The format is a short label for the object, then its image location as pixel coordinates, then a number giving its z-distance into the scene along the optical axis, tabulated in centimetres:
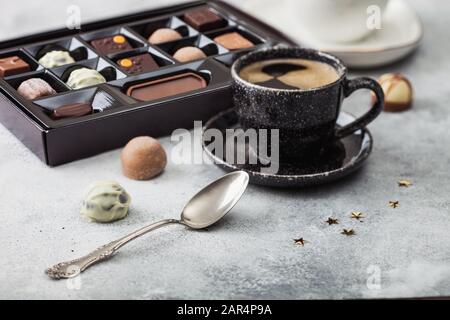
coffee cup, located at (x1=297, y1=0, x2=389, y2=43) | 102
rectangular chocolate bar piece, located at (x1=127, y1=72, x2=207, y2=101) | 94
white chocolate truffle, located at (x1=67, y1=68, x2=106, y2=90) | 94
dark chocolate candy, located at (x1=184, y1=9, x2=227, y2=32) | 104
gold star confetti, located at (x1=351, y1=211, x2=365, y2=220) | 84
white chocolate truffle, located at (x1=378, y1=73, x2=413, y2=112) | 98
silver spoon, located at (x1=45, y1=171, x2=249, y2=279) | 79
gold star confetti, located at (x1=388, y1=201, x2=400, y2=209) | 86
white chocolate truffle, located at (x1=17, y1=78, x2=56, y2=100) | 92
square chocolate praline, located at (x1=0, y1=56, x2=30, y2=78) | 95
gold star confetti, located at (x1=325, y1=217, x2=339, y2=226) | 84
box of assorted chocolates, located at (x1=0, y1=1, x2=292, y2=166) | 90
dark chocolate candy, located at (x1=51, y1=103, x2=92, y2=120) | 90
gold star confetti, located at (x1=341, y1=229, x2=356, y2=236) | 83
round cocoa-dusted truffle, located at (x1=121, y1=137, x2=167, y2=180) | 88
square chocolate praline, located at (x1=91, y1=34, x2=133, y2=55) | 100
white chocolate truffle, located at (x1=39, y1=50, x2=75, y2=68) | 97
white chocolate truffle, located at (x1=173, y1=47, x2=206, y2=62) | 98
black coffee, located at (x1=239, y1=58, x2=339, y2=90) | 89
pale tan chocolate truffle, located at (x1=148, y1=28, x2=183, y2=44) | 102
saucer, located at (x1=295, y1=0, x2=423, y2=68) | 103
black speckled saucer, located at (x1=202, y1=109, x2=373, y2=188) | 85
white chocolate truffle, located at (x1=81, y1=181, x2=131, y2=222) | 83
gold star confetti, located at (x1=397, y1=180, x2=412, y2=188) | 88
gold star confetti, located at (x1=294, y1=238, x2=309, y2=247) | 82
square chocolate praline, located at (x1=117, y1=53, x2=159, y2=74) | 97
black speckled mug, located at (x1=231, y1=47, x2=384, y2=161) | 85
